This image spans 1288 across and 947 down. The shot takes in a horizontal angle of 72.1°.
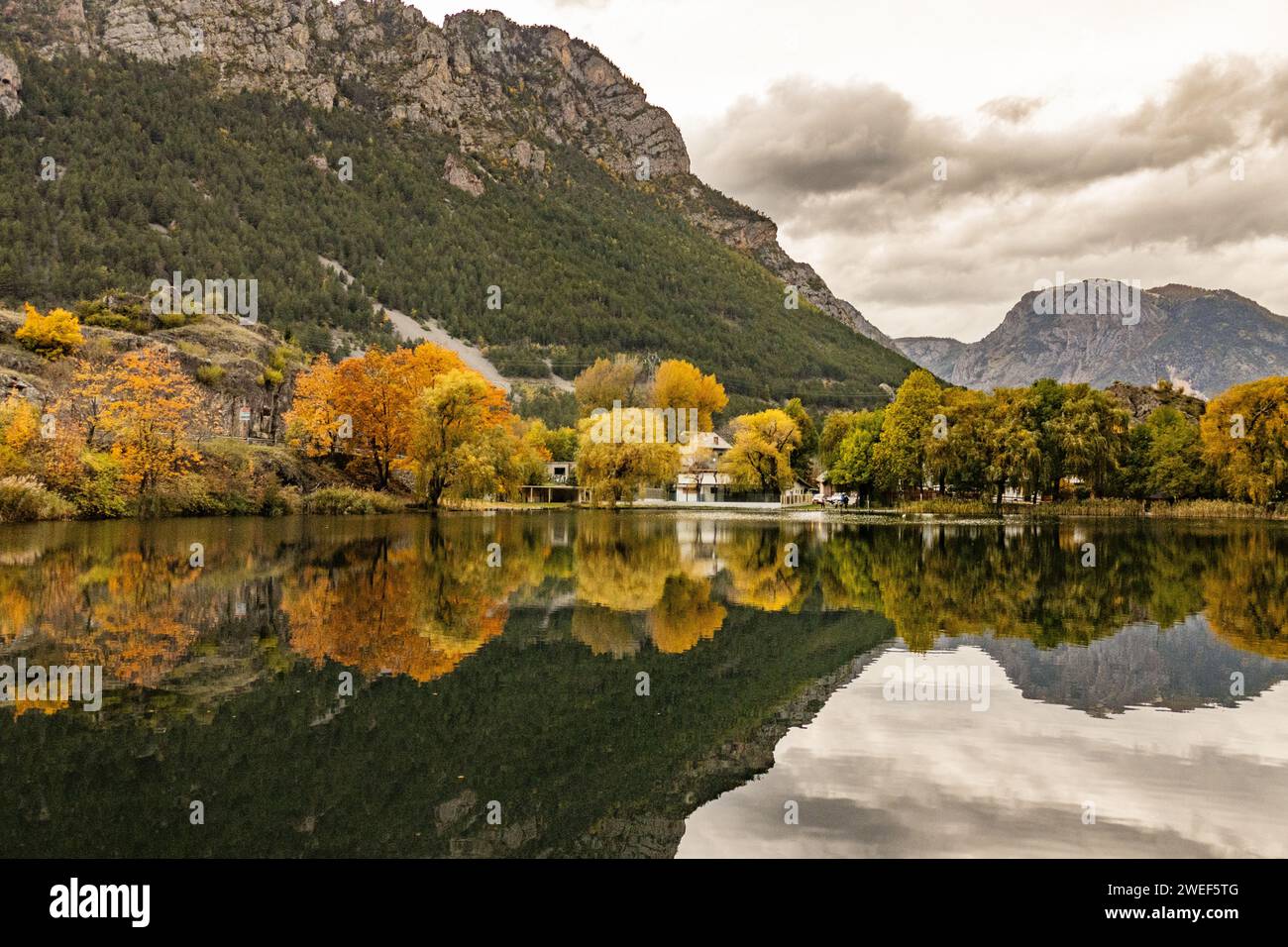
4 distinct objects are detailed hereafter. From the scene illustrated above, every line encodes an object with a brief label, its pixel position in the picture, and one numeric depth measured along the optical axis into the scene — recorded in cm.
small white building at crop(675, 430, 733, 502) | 9931
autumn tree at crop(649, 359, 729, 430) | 11194
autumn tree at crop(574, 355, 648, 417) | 10662
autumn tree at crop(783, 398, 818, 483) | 9338
